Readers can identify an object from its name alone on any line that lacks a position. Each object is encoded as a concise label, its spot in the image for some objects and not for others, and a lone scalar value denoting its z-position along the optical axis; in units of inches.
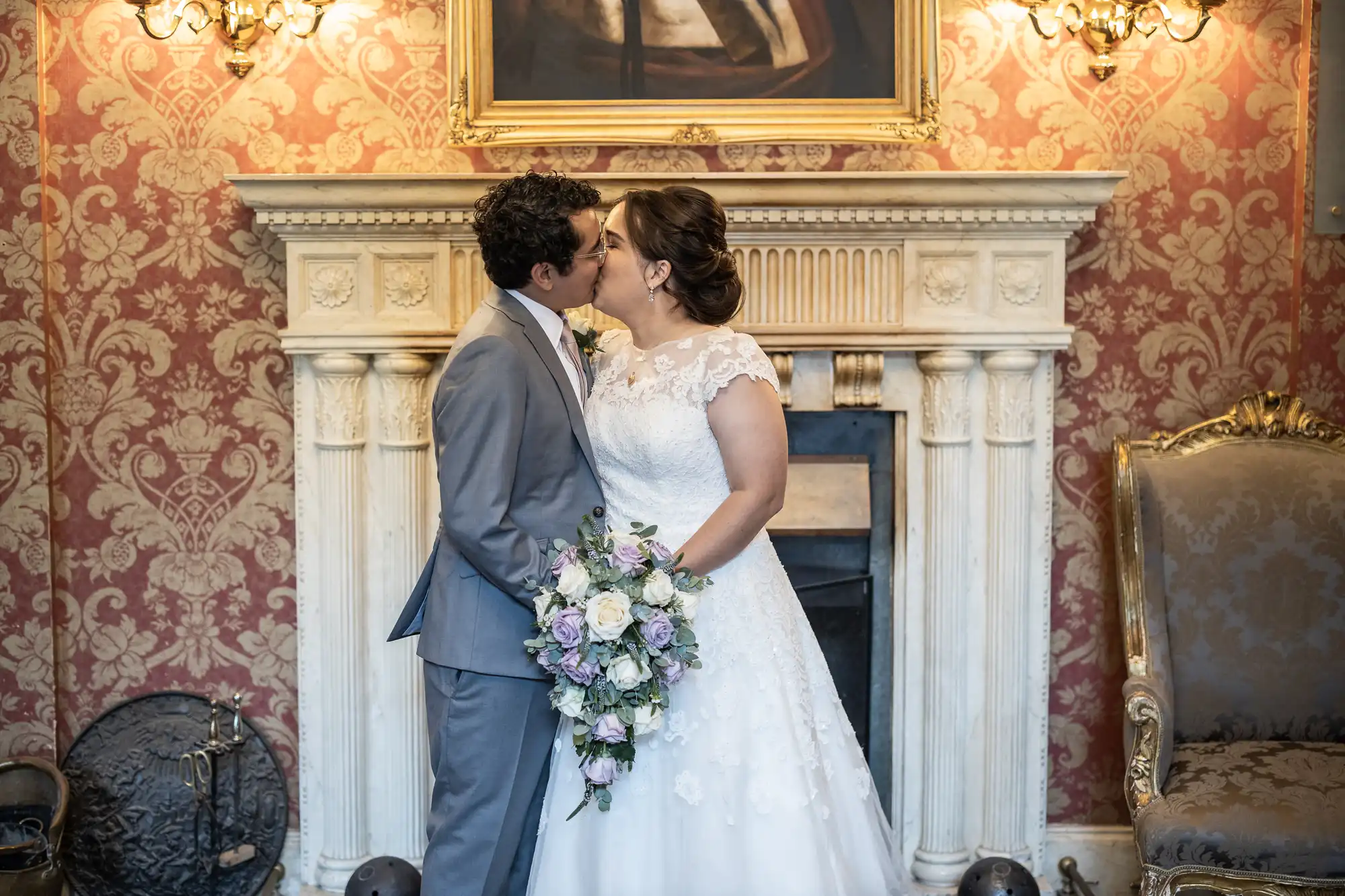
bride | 97.7
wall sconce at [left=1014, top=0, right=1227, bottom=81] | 131.5
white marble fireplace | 133.1
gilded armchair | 127.4
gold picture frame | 134.3
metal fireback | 139.6
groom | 99.8
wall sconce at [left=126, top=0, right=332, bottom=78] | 128.2
